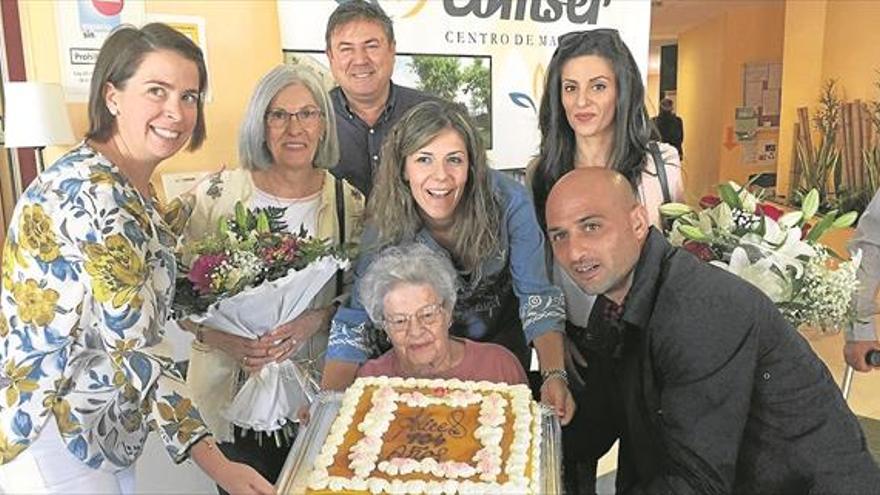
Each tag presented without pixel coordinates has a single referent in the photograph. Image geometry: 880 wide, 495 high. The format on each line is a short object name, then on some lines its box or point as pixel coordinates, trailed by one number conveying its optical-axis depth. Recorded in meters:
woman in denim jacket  1.88
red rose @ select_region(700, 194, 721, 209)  1.95
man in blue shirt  2.53
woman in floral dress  1.30
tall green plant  7.89
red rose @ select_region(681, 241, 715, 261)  1.82
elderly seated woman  1.81
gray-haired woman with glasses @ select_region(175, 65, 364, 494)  1.99
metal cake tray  1.30
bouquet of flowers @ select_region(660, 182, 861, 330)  1.73
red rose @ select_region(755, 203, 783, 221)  1.86
